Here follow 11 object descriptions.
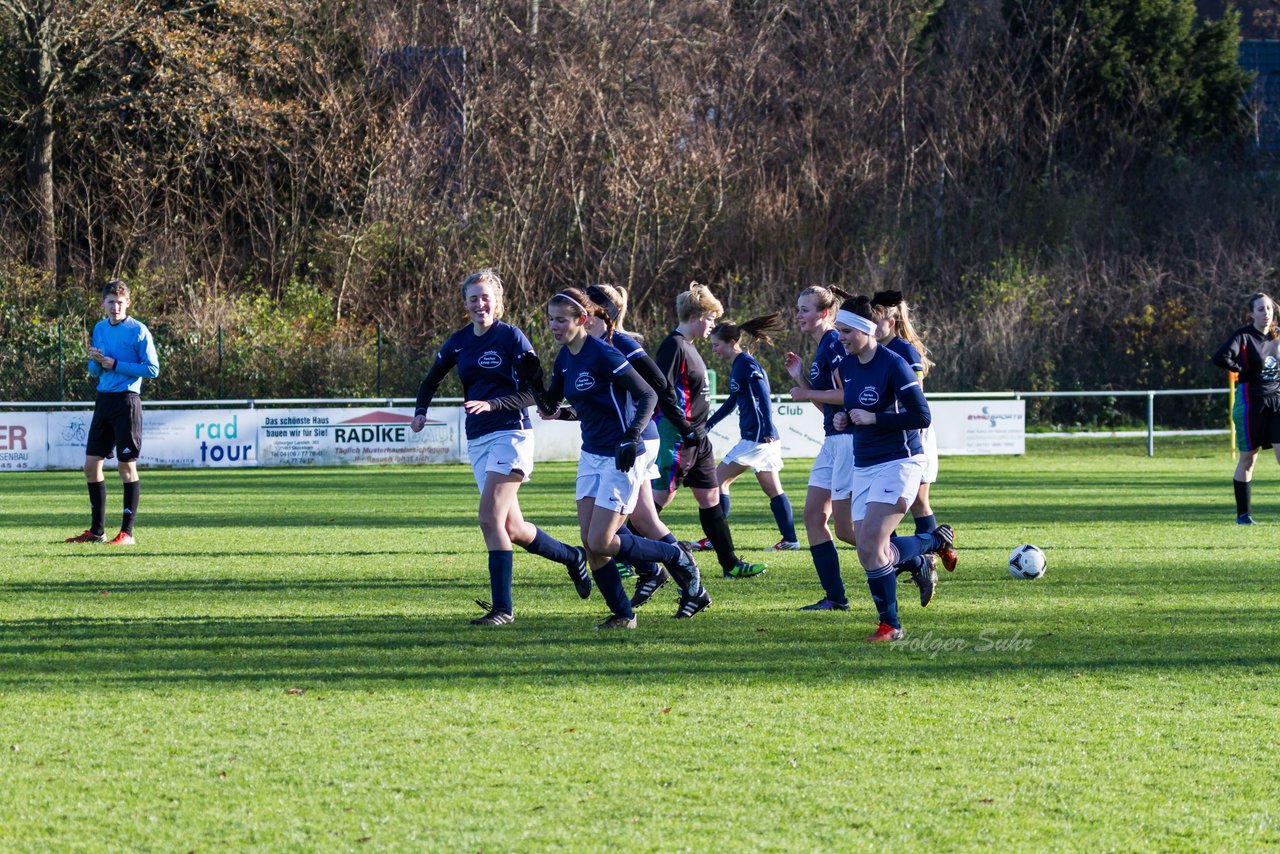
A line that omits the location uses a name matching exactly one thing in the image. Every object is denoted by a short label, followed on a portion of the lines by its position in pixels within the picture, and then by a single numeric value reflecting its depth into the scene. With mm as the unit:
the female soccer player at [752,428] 22453
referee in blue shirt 24203
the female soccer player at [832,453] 17516
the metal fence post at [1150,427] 55475
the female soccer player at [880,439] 15008
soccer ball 20312
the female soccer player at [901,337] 18219
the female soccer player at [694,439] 19594
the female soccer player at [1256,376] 27687
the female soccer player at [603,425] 15469
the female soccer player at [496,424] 16219
